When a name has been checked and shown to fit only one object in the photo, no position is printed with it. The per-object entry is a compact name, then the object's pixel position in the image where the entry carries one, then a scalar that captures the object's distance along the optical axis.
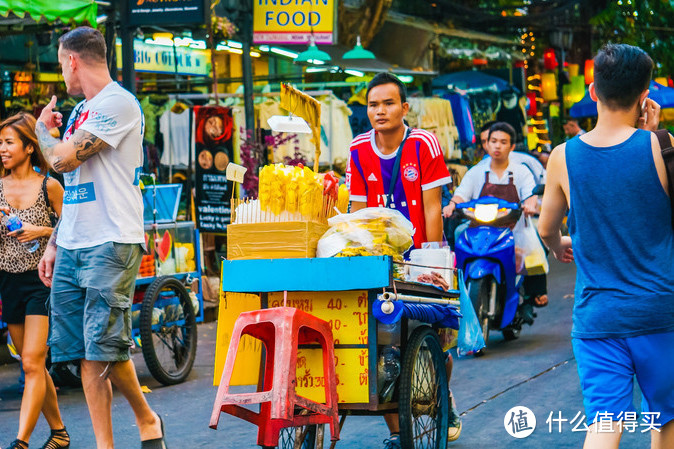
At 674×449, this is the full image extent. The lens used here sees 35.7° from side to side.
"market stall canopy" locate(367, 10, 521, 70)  18.59
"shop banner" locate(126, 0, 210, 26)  10.09
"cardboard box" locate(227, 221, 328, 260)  4.86
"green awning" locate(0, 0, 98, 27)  8.49
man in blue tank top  3.76
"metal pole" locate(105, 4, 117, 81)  10.45
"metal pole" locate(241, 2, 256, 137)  12.17
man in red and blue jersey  5.75
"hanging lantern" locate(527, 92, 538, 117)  21.79
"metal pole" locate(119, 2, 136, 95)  10.39
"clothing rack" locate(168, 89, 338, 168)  12.59
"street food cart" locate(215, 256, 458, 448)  4.77
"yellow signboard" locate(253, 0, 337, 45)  12.17
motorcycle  9.34
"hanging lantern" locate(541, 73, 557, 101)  22.77
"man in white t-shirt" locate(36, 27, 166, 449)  5.23
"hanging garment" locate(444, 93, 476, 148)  16.38
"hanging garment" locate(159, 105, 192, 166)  12.87
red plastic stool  4.46
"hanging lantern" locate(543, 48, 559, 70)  22.38
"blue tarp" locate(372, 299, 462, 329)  4.79
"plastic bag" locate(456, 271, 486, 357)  5.98
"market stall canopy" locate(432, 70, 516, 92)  18.06
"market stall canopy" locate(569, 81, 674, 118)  18.59
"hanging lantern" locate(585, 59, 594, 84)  20.28
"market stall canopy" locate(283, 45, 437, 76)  14.74
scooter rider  9.45
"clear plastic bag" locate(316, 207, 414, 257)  4.85
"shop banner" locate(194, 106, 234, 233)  12.08
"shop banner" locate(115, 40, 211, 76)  13.38
